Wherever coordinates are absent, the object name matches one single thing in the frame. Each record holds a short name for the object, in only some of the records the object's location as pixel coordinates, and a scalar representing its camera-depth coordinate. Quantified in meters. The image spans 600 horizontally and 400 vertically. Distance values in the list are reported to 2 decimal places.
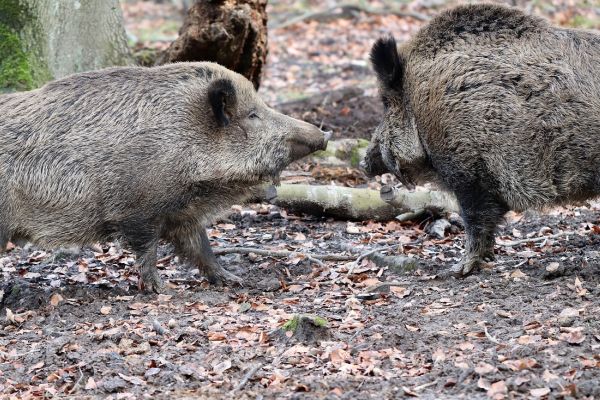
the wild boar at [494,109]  14.59
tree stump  21.80
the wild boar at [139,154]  15.69
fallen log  19.64
